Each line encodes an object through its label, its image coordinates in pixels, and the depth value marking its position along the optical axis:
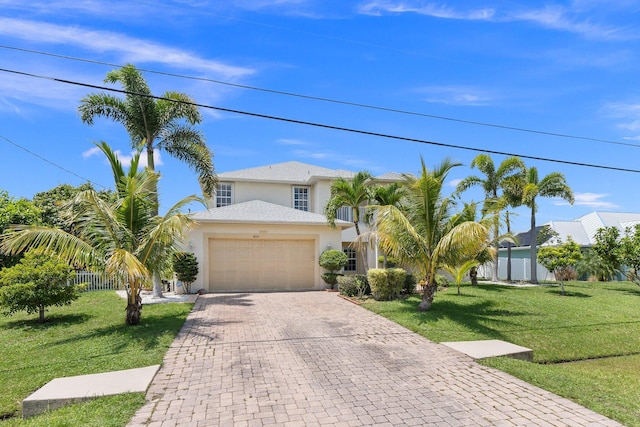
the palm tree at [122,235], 8.95
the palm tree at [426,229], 11.40
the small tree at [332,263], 17.23
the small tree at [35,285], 10.14
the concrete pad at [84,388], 5.13
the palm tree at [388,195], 15.36
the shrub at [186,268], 16.05
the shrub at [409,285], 15.55
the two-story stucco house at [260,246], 17.11
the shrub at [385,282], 13.85
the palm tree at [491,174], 23.25
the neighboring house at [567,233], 28.88
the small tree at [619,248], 15.71
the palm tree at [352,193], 15.73
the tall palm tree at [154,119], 14.84
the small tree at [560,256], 16.31
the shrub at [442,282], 18.58
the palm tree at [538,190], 22.23
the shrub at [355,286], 15.06
